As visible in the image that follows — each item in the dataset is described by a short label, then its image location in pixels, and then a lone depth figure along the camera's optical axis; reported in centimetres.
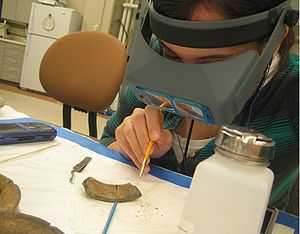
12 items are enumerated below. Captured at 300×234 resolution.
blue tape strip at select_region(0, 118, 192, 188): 71
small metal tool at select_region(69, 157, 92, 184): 63
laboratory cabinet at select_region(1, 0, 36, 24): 480
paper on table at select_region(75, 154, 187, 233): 49
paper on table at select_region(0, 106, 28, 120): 91
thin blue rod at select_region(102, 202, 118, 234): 47
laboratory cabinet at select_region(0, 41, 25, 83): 463
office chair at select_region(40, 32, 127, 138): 137
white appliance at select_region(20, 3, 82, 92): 426
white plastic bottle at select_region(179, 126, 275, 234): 32
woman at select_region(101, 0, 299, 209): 49
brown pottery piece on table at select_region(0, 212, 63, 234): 33
